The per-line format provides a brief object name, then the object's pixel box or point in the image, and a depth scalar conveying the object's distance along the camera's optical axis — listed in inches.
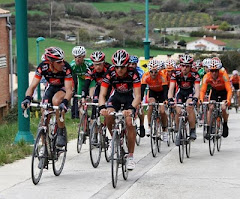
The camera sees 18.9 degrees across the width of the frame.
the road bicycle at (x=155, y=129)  565.9
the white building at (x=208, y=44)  3652.8
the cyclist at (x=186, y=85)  557.6
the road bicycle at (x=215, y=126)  569.6
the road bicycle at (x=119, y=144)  403.9
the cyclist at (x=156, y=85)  598.2
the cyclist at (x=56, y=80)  426.3
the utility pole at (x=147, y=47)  1240.2
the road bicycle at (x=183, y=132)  523.2
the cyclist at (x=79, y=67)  585.5
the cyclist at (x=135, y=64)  618.0
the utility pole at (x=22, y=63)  561.3
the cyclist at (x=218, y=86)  578.3
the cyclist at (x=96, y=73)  523.5
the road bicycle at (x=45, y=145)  402.6
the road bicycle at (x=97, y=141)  478.3
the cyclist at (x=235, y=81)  1248.2
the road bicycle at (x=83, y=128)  547.5
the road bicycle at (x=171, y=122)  655.1
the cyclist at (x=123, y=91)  425.7
